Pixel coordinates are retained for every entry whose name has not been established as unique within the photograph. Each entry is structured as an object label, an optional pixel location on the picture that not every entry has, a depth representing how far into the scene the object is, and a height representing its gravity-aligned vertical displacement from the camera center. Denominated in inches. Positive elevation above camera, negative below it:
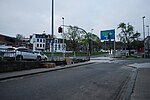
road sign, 1200.6 +184.3
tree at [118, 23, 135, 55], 1662.3 +255.1
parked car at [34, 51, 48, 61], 664.4 -29.3
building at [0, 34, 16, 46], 1504.3 +186.2
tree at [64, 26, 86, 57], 1675.5 +215.4
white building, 2393.2 +237.0
